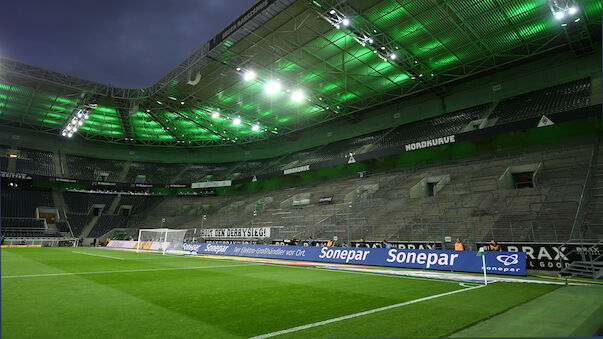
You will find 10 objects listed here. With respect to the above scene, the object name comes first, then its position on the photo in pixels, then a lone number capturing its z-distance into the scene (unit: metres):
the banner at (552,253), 11.35
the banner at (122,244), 32.32
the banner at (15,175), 36.18
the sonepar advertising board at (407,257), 11.39
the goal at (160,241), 25.80
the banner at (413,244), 16.47
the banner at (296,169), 34.87
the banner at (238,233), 25.36
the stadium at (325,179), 5.91
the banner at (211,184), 43.09
